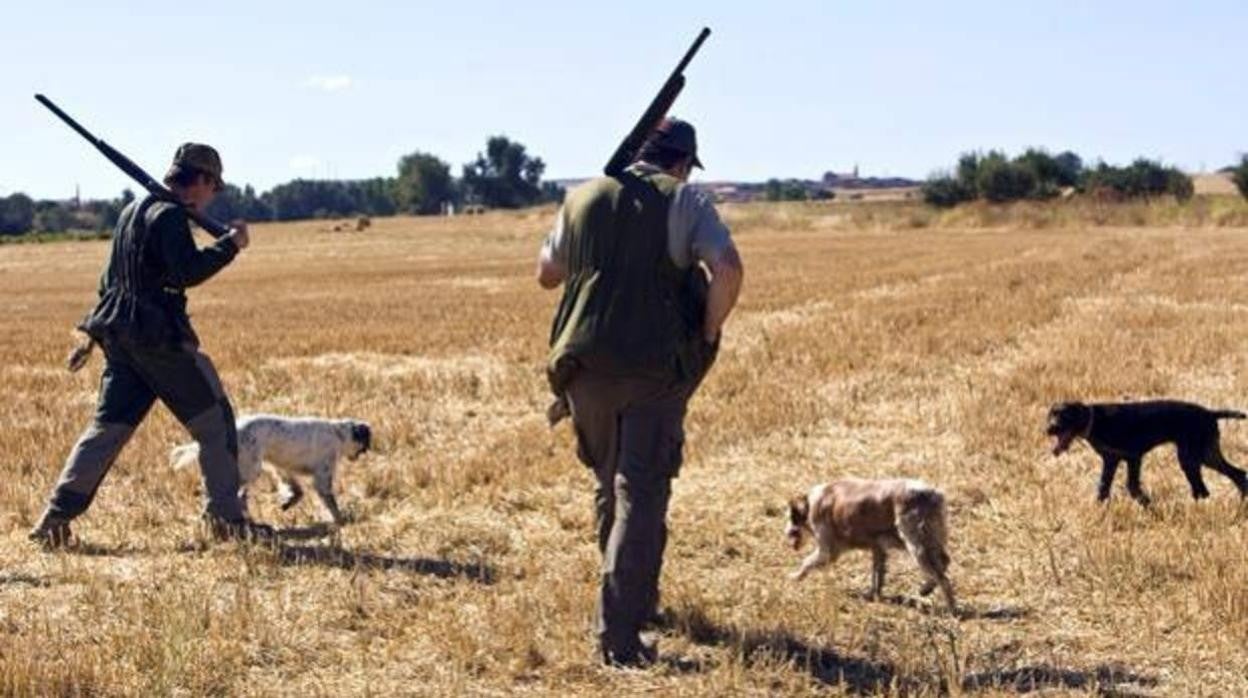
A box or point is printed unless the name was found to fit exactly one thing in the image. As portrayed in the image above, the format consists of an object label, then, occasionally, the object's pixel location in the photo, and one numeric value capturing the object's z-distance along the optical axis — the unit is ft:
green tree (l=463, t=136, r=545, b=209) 416.87
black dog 26.58
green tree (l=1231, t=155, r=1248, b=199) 181.88
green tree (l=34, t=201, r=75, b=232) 366.43
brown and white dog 20.30
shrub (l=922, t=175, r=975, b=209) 216.33
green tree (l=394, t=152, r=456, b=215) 422.00
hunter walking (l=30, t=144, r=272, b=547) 23.57
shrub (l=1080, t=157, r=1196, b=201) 197.16
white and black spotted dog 26.37
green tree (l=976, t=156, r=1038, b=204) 213.05
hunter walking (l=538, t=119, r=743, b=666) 17.51
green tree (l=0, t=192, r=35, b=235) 345.10
